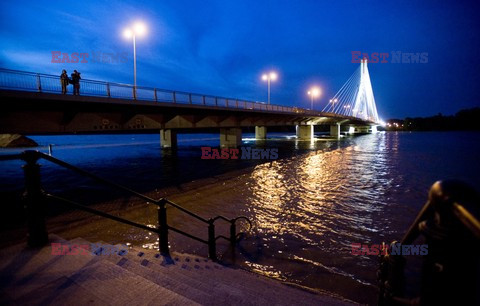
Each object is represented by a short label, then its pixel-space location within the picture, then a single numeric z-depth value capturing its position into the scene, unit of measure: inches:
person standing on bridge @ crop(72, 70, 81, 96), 565.3
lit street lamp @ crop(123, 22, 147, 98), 765.9
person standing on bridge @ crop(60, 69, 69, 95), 550.0
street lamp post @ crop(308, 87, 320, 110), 2253.0
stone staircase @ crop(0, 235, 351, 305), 97.6
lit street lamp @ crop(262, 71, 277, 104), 1611.5
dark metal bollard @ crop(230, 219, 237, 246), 253.4
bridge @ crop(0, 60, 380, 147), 512.8
